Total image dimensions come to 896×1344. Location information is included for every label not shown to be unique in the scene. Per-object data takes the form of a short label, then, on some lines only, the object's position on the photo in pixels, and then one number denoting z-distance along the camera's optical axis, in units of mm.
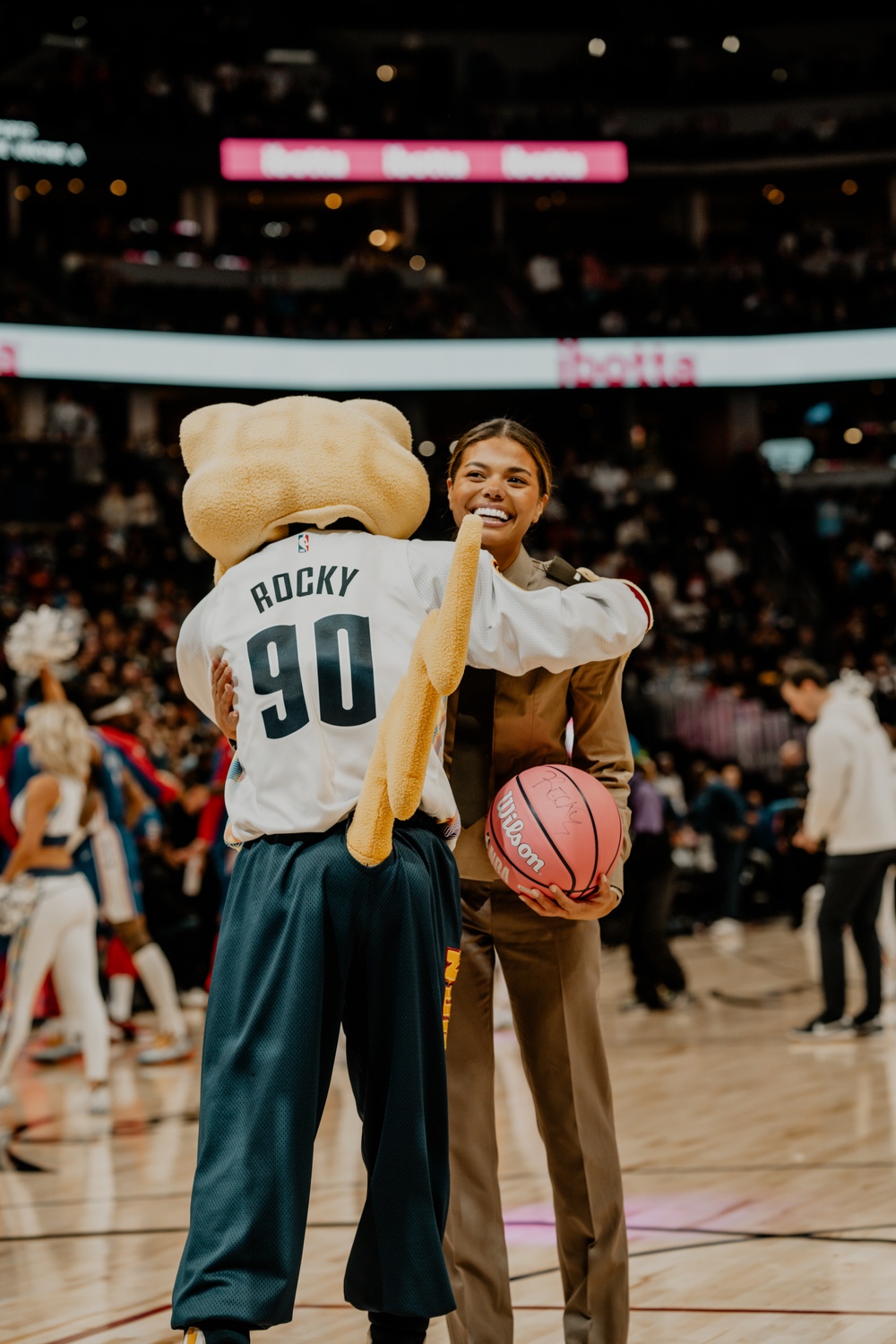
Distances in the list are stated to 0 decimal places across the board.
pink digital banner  23641
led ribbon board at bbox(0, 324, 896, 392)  20828
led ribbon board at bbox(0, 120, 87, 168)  21516
